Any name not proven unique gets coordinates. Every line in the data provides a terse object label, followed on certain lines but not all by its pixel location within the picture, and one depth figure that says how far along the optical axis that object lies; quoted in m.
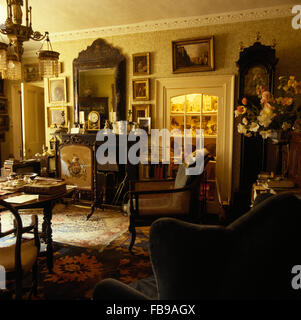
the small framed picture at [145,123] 4.64
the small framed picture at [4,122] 6.15
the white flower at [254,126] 2.82
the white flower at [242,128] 2.96
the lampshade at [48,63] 2.76
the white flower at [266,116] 2.65
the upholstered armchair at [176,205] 2.90
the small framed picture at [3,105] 6.16
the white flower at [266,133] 2.76
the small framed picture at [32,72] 5.86
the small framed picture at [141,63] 4.58
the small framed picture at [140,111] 4.67
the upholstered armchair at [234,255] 0.93
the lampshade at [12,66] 2.75
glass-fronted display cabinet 4.50
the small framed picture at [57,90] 5.28
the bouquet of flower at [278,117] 2.66
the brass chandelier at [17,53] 2.47
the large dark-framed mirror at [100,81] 4.79
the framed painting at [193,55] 4.22
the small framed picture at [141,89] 4.64
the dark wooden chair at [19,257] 1.84
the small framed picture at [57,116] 5.30
